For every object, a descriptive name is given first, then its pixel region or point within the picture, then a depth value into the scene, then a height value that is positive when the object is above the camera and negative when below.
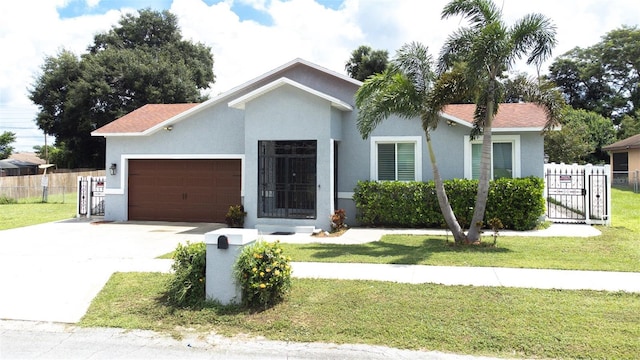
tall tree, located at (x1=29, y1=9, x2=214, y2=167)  37.25 +8.34
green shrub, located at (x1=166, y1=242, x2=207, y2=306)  6.27 -1.28
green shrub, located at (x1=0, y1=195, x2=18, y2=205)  24.22 -0.66
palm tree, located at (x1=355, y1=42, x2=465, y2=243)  10.52 +2.25
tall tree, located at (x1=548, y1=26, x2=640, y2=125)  44.38 +11.85
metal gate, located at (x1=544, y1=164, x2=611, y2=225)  13.95 -0.15
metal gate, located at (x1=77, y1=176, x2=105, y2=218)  17.25 -0.31
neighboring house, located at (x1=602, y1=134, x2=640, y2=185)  30.39 +2.15
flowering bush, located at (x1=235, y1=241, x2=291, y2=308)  6.02 -1.19
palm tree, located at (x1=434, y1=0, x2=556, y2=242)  9.63 +3.08
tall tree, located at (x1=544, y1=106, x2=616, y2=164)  26.72 +3.25
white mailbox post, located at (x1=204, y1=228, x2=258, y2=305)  6.18 -1.07
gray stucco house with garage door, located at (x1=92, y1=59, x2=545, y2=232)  13.66 +1.16
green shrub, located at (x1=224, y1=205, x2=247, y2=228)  13.79 -0.89
